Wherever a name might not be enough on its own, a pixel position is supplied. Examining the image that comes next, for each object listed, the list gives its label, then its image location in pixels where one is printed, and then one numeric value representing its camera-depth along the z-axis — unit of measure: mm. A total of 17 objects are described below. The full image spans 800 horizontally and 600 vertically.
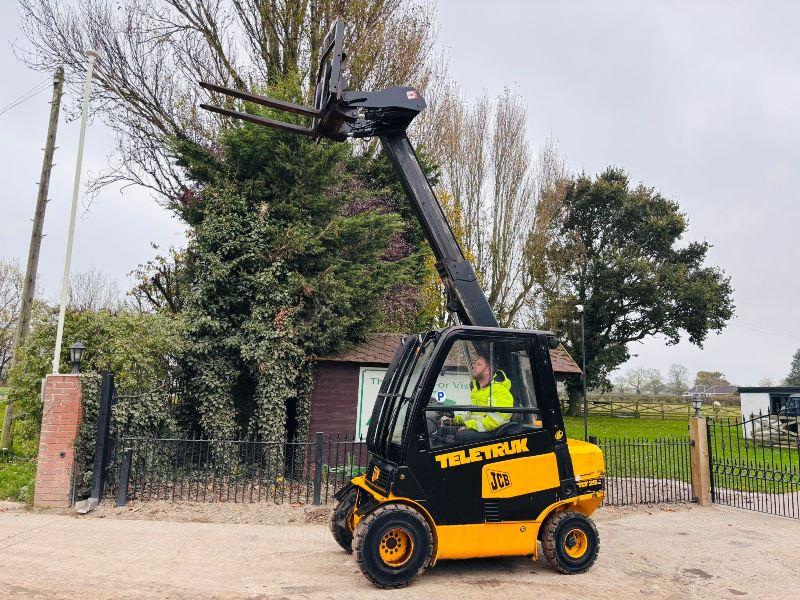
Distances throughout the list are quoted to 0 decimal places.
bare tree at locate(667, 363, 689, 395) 72062
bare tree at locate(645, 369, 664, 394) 75112
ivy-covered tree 10859
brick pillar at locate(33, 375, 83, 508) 8586
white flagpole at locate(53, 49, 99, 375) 8930
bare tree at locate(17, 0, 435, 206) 14641
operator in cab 5949
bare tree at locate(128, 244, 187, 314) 14653
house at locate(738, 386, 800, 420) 23250
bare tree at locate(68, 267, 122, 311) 28897
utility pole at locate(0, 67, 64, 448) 13641
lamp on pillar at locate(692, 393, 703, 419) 10305
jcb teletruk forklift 5688
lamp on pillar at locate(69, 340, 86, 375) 8750
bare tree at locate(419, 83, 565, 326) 24047
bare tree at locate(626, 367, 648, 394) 81125
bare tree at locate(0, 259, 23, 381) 38719
